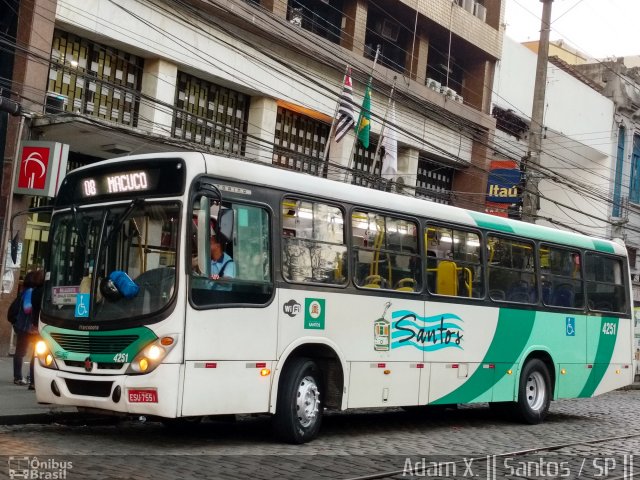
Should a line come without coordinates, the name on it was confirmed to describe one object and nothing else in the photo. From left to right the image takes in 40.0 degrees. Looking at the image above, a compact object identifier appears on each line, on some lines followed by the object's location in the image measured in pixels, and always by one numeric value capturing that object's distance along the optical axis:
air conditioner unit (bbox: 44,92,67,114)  17.08
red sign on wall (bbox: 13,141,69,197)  15.90
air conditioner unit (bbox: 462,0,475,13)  30.58
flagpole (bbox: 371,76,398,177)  22.38
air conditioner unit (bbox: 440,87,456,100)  29.40
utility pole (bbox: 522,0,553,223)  22.35
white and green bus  8.93
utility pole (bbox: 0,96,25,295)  14.65
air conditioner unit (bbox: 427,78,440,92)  29.12
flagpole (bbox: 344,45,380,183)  21.30
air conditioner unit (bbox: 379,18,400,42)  27.80
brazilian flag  21.97
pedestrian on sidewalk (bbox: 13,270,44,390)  12.80
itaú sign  27.78
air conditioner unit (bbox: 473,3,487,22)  31.09
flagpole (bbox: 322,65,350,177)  20.10
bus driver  9.13
